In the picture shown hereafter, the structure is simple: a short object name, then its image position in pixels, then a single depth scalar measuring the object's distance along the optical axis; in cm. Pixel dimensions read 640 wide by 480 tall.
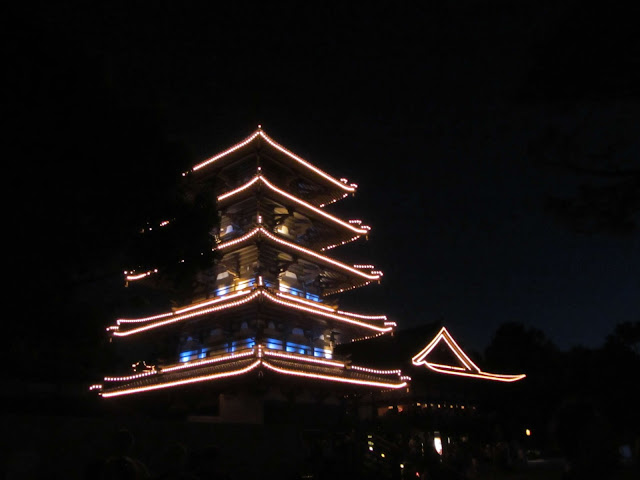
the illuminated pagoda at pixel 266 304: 1897
